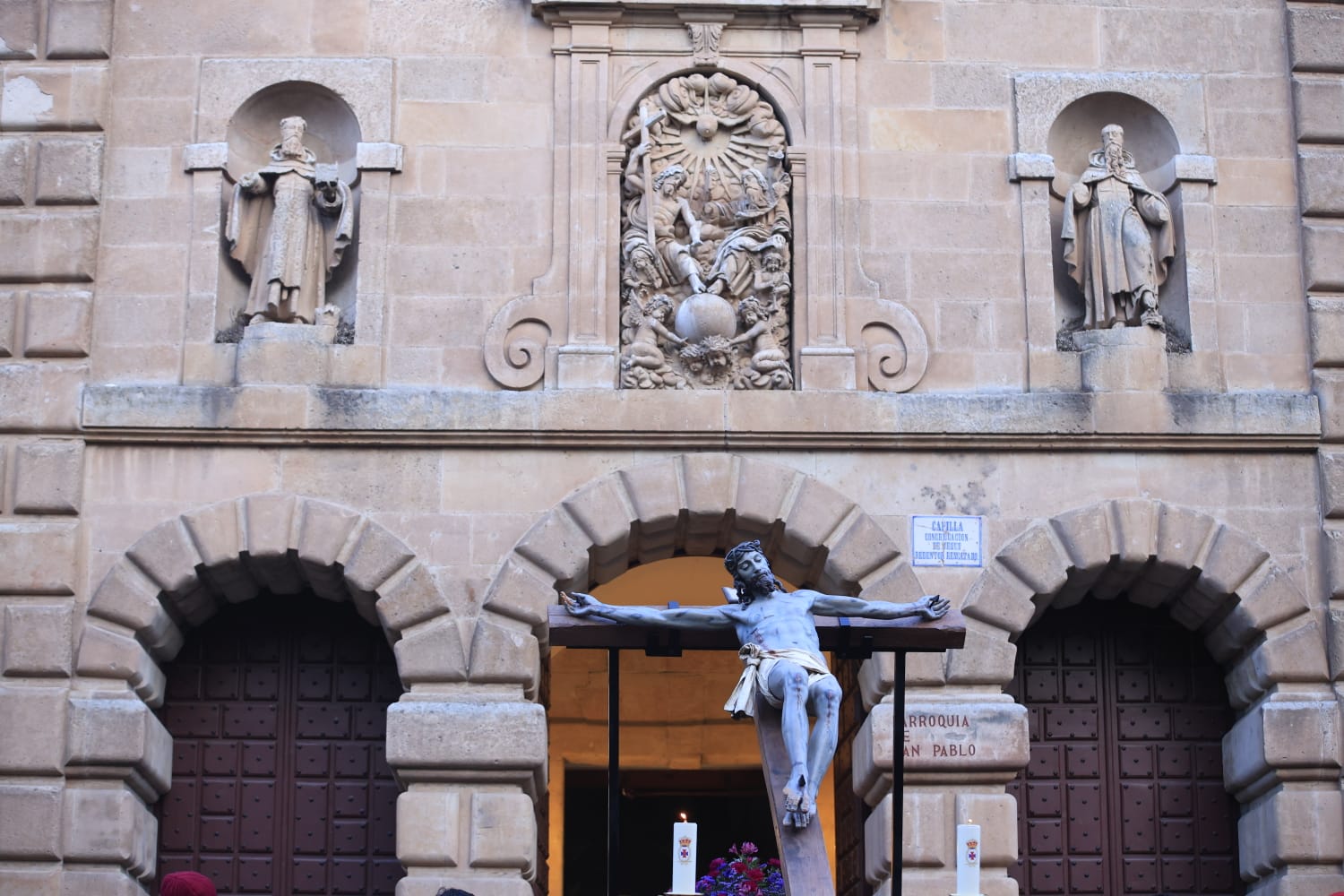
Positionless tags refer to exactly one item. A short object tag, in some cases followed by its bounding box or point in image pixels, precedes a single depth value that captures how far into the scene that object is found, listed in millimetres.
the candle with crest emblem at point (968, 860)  16172
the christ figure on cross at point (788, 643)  13758
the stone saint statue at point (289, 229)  19234
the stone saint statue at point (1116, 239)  19438
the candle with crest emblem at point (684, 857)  14359
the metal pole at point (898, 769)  14555
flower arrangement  17906
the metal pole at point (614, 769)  14234
